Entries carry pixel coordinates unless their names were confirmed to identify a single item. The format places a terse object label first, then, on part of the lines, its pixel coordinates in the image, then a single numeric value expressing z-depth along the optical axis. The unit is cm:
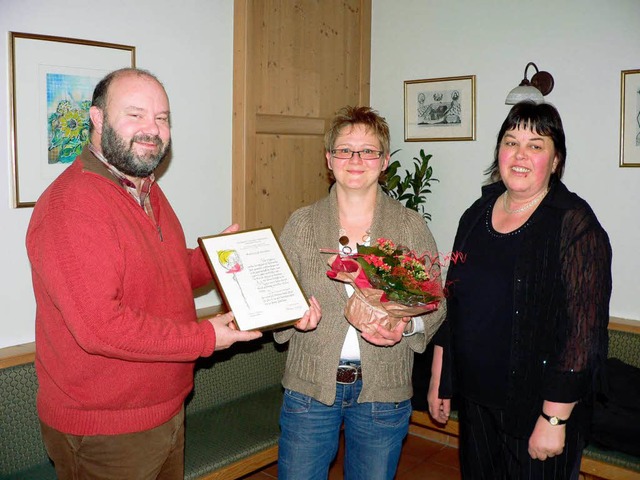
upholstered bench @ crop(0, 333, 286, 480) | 263
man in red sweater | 171
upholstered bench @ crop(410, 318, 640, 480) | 289
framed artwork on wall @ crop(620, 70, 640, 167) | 366
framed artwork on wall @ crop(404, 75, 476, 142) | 434
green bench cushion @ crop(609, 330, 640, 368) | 344
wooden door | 378
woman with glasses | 206
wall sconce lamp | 371
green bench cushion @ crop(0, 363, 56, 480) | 260
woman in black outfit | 188
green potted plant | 447
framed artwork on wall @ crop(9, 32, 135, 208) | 275
